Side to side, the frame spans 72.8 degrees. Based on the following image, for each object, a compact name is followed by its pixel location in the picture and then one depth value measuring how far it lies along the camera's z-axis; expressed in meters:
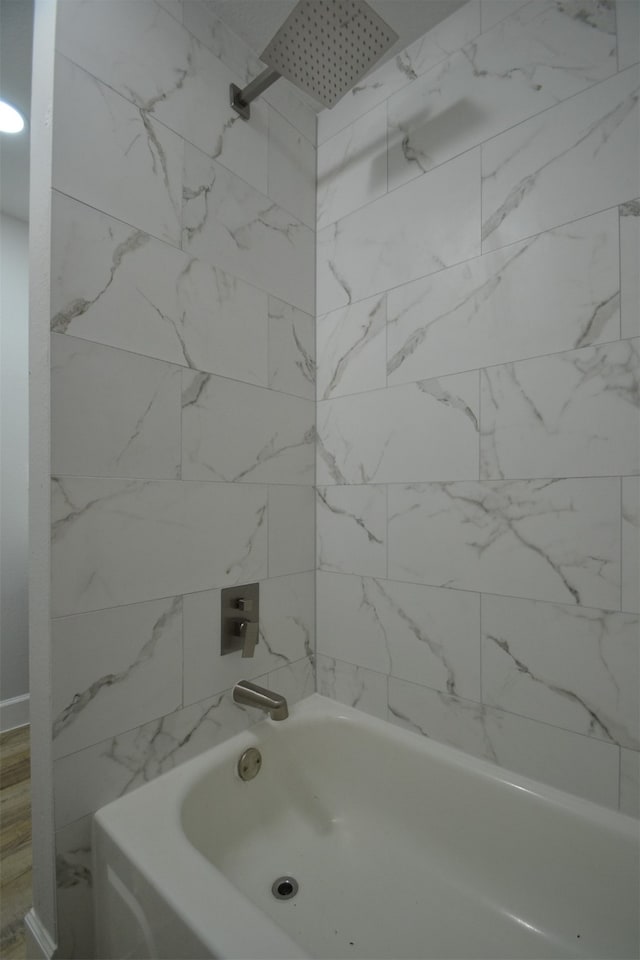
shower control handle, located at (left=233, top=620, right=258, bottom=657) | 1.19
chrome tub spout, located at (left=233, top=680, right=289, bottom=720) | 1.13
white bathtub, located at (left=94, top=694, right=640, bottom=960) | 0.83
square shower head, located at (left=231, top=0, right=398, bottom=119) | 1.04
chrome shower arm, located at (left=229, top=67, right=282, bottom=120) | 1.22
